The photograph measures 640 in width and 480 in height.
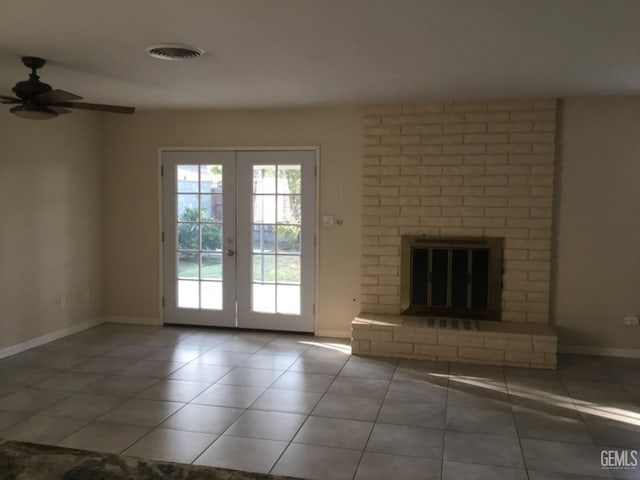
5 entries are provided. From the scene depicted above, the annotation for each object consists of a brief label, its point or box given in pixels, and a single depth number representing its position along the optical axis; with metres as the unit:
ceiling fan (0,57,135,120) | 3.64
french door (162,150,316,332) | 5.75
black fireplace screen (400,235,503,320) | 5.23
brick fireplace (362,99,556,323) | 5.10
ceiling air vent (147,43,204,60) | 3.37
